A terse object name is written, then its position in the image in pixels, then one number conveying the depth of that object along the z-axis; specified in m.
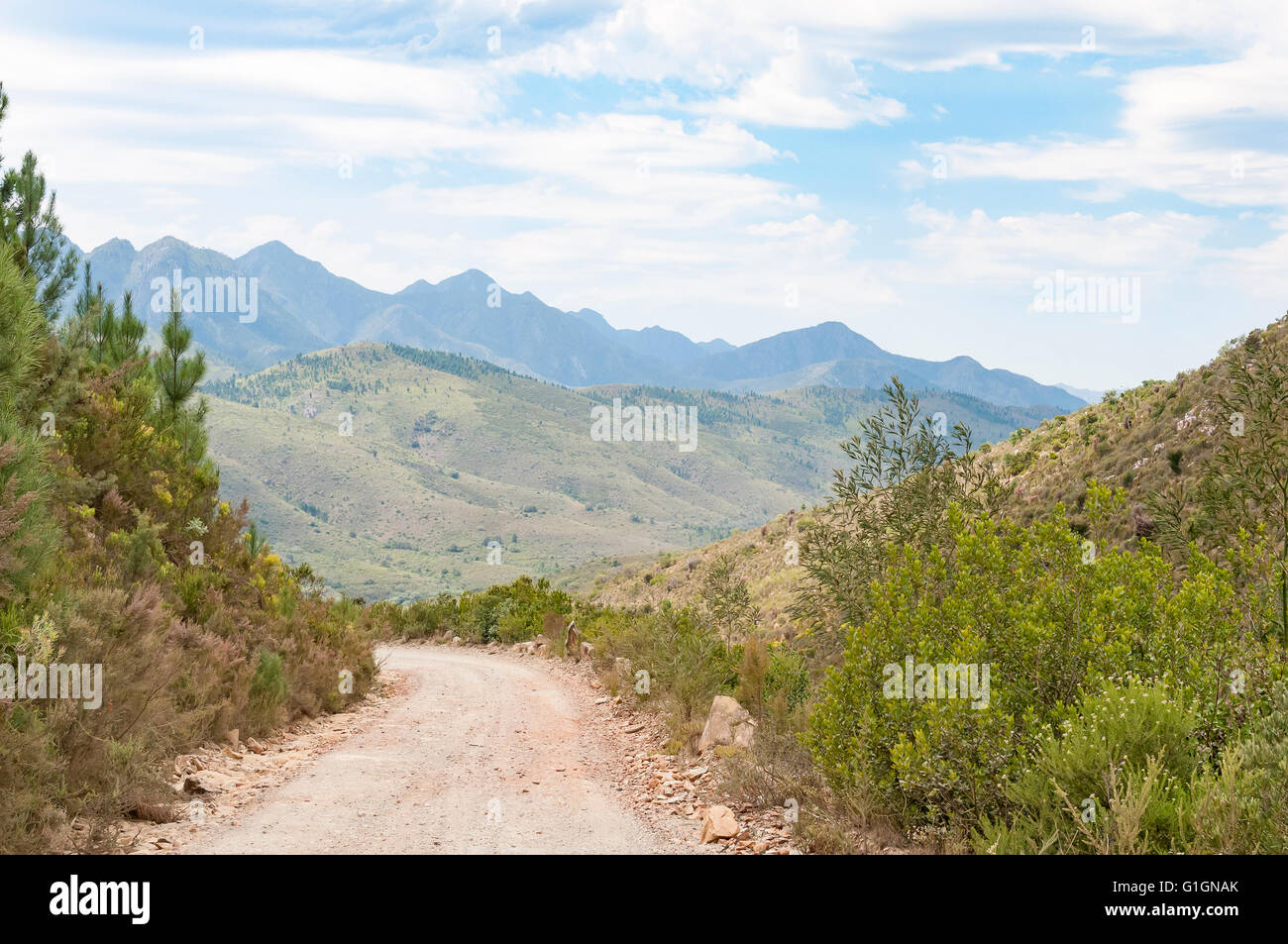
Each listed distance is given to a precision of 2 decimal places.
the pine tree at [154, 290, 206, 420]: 16.39
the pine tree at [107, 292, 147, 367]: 15.35
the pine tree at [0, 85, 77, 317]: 13.97
